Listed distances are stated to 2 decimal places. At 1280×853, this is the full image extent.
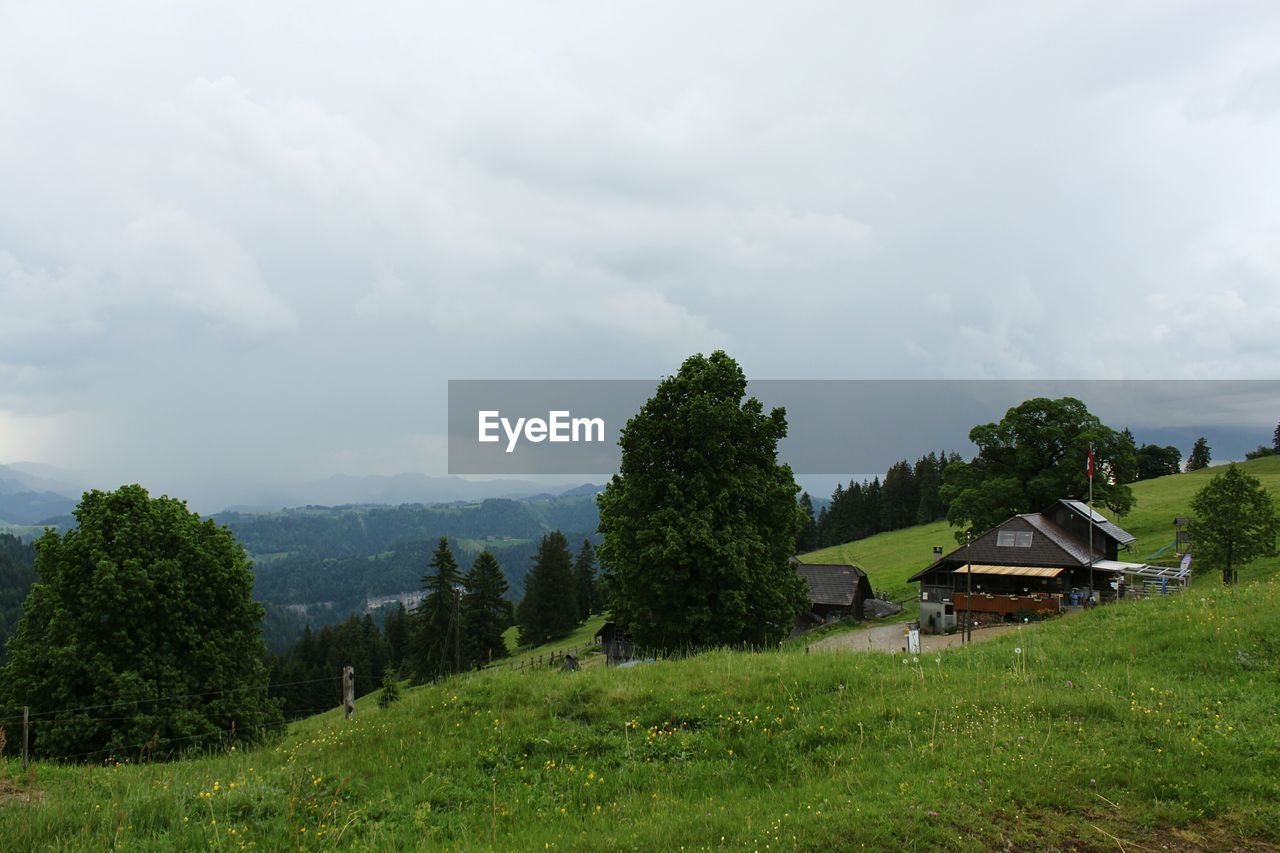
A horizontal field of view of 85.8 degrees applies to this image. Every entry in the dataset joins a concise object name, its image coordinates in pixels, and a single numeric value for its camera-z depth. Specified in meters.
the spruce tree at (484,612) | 72.94
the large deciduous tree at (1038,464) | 49.09
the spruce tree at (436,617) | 64.19
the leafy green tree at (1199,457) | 128.62
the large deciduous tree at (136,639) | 22.12
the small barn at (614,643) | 50.50
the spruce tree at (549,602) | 82.50
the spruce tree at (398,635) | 96.10
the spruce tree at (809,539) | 127.80
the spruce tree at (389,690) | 41.19
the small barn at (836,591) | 51.34
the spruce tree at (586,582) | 99.00
